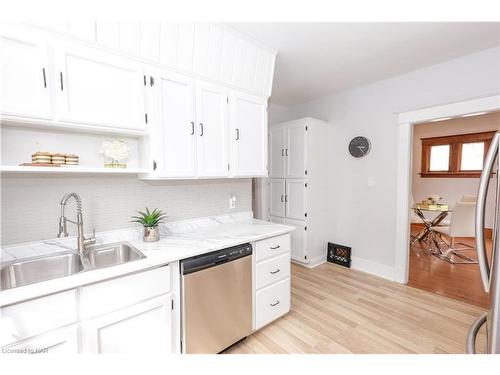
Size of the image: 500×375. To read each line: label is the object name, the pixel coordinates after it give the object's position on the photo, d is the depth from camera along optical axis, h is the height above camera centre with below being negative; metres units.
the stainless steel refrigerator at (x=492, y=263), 0.88 -0.36
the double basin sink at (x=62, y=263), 1.29 -0.53
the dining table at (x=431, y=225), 3.66 -0.84
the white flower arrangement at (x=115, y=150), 1.59 +0.20
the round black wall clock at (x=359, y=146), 3.08 +0.42
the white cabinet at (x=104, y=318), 1.02 -0.72
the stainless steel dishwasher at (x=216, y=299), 1.50 -0.87
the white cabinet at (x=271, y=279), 1.90 -0.90
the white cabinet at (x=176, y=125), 1.68 +0.41
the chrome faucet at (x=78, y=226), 1.37 -0.29
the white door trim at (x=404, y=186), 2.68 -0.12
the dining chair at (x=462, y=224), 3.26 -0.70
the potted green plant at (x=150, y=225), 1.72 -0.36
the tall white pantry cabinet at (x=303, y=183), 3.21 -0.08
